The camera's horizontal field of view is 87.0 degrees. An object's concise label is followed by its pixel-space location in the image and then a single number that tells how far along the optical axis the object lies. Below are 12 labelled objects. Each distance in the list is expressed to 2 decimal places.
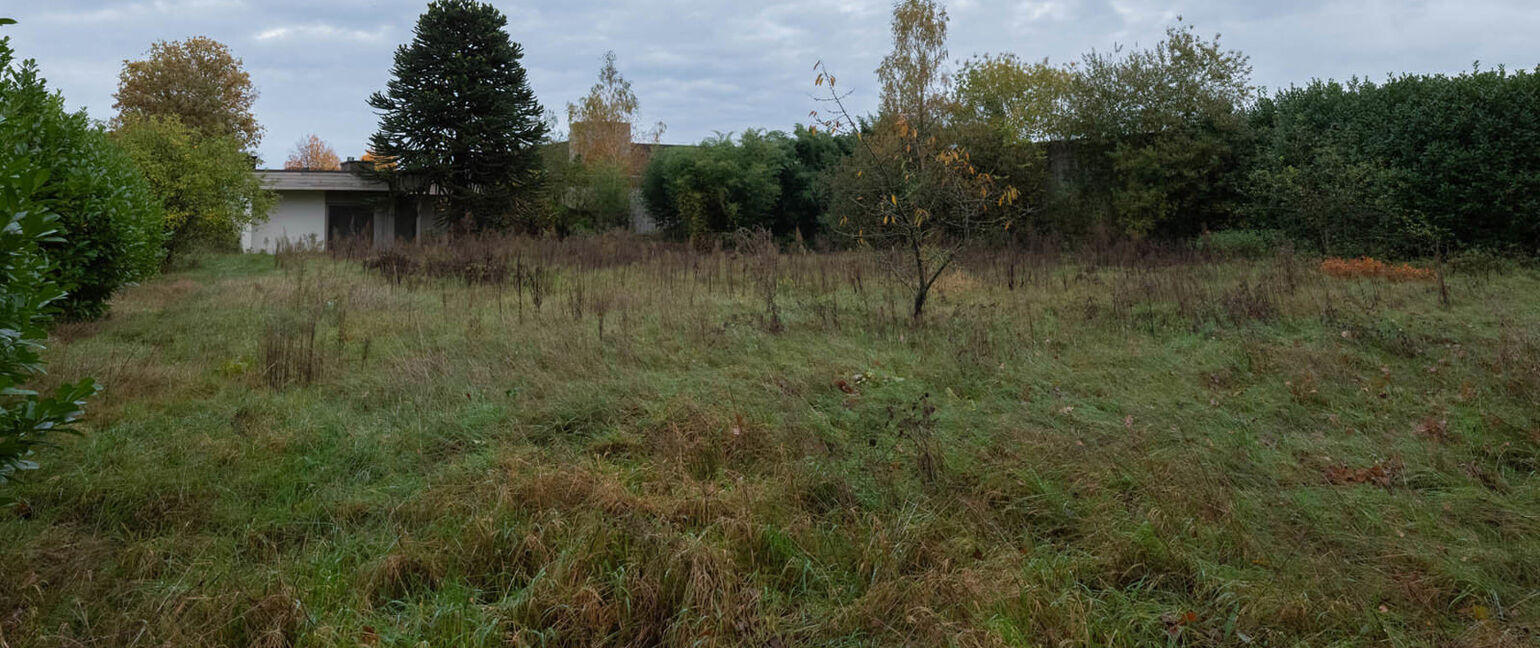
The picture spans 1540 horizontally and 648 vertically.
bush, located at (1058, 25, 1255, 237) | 14.84
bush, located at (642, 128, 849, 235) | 19.31
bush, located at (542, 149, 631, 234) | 22.16
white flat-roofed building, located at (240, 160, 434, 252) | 21.34
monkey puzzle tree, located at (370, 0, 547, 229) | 19.03
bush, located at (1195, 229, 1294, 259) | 12.38
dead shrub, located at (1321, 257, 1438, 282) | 9.66
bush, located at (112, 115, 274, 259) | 13.58
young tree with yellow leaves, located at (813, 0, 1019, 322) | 7.87
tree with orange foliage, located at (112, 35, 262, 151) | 24.20
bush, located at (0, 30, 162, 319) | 5.81
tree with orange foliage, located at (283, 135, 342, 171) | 41.19
